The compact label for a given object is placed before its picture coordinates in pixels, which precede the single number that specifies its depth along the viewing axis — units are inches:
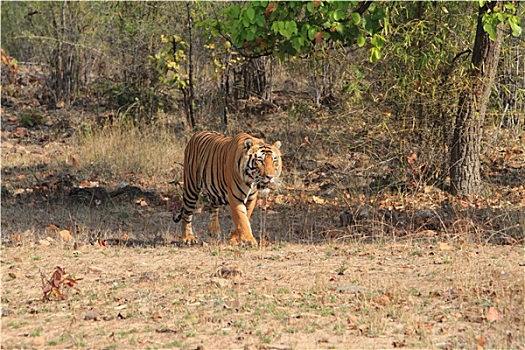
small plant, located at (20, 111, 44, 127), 1374.3
